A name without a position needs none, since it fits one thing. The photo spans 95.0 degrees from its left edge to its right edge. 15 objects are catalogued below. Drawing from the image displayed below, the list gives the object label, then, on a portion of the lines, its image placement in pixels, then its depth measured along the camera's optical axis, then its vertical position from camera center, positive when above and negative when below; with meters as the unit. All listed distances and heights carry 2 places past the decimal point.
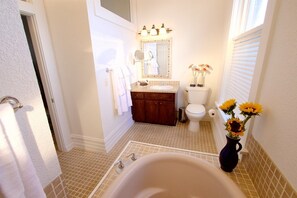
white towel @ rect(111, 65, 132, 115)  2.19 -0.39
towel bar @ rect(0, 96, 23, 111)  0.57 -0.15
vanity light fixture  2.77 +0.63
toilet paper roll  2.25 -0.83
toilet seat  2.43 -0.85
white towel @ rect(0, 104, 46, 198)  0.51 -0.37
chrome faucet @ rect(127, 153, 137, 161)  1.30 -0.87
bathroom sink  2.87 -0.52
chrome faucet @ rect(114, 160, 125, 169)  1.21 -0.88
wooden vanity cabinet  2.68 -0.90
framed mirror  2.98 +0.10
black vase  1.02 -0.70
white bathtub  1.06 -0.98
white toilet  2.48 -0.82
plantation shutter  1.38 -0.03
